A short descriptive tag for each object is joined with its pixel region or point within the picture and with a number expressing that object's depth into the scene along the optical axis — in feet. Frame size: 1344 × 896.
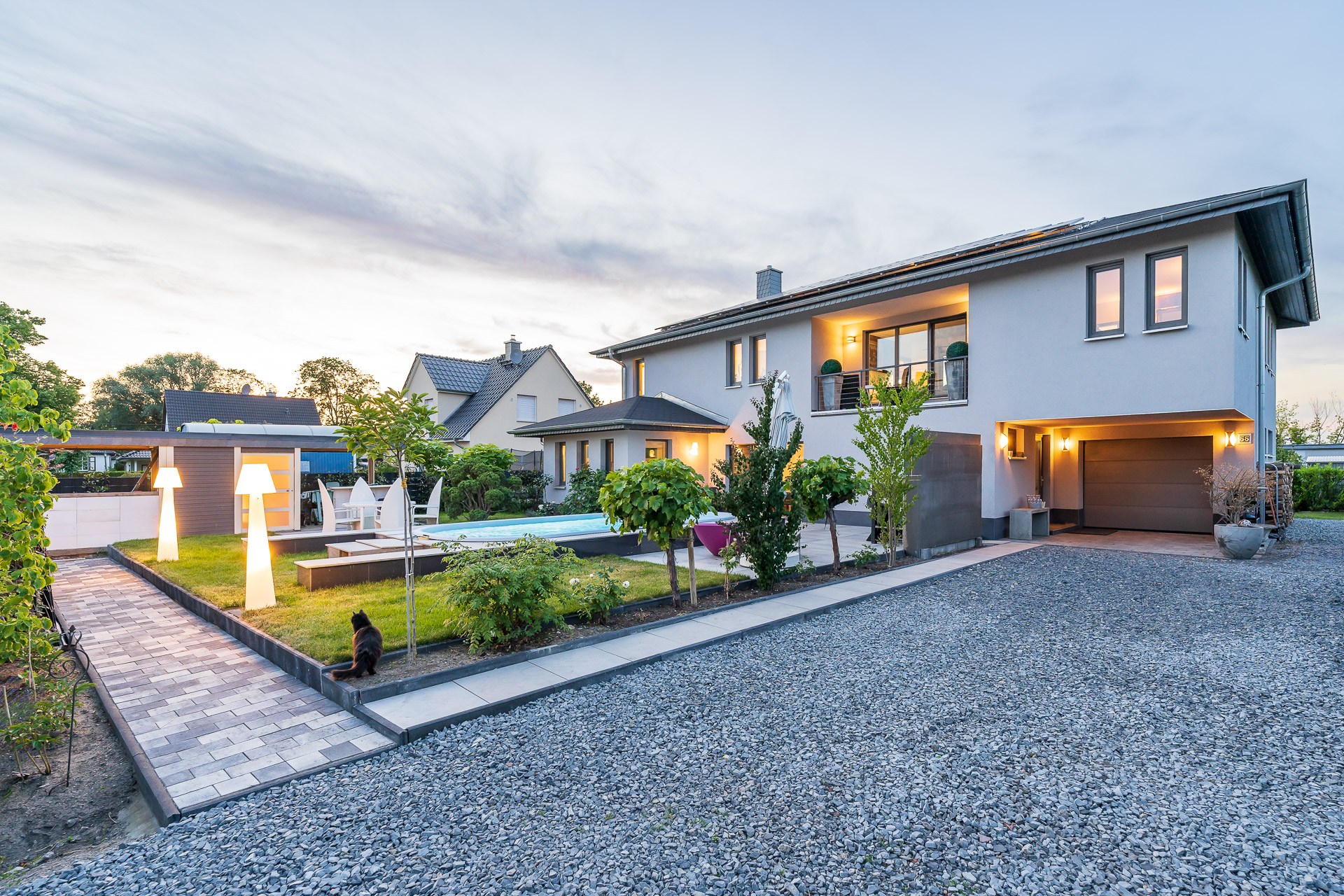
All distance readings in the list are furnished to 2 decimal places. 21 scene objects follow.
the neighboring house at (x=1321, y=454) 89.70
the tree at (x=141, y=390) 141.38
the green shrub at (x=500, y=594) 16.56
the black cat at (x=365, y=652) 14.24
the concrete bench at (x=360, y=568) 24.38
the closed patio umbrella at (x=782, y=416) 37.32
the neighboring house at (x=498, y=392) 84.48
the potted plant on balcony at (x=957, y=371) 44.14
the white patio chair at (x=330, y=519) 39.40
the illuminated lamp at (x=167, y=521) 31.32
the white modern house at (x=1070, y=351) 33.37
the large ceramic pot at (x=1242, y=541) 31.78
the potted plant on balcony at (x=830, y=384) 51.65
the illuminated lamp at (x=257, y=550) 20.76
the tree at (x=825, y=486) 27.27
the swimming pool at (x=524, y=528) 37.06
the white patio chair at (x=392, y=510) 35.70
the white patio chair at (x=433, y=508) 41.16
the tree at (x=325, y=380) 165.17
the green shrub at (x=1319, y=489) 65.21
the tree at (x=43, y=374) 85.46
